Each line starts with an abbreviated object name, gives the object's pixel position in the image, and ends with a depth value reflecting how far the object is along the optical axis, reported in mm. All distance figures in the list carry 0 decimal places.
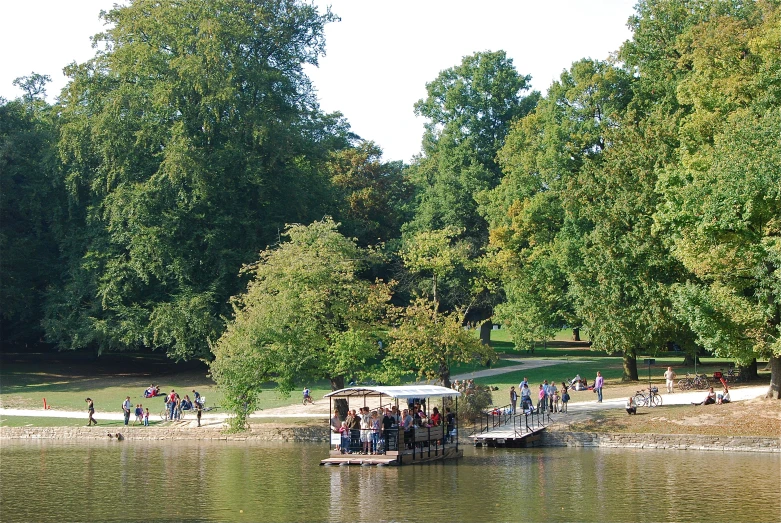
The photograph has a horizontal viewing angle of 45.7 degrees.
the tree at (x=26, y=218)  62719
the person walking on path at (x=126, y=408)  44094
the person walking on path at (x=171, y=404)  45344
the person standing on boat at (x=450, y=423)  36562
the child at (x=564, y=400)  42281
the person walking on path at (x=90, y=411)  43844
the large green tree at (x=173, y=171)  58406
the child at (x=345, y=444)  33312
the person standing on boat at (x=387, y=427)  33156
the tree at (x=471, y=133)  71812
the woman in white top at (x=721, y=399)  39750
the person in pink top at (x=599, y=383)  43469
